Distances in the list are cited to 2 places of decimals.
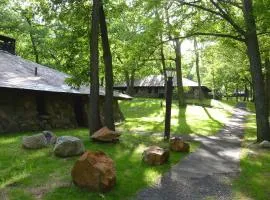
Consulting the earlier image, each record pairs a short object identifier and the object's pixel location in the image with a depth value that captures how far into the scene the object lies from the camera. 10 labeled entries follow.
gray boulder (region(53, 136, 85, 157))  6.59
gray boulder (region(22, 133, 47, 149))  7.21
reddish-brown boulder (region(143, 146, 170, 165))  6.39
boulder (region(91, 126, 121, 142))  8.20
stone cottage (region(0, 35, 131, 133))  9.87
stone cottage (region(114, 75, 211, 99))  31.35
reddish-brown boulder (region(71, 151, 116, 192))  4.69
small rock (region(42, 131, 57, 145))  7.76
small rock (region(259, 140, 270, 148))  8.71
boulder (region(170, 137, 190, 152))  7.79
